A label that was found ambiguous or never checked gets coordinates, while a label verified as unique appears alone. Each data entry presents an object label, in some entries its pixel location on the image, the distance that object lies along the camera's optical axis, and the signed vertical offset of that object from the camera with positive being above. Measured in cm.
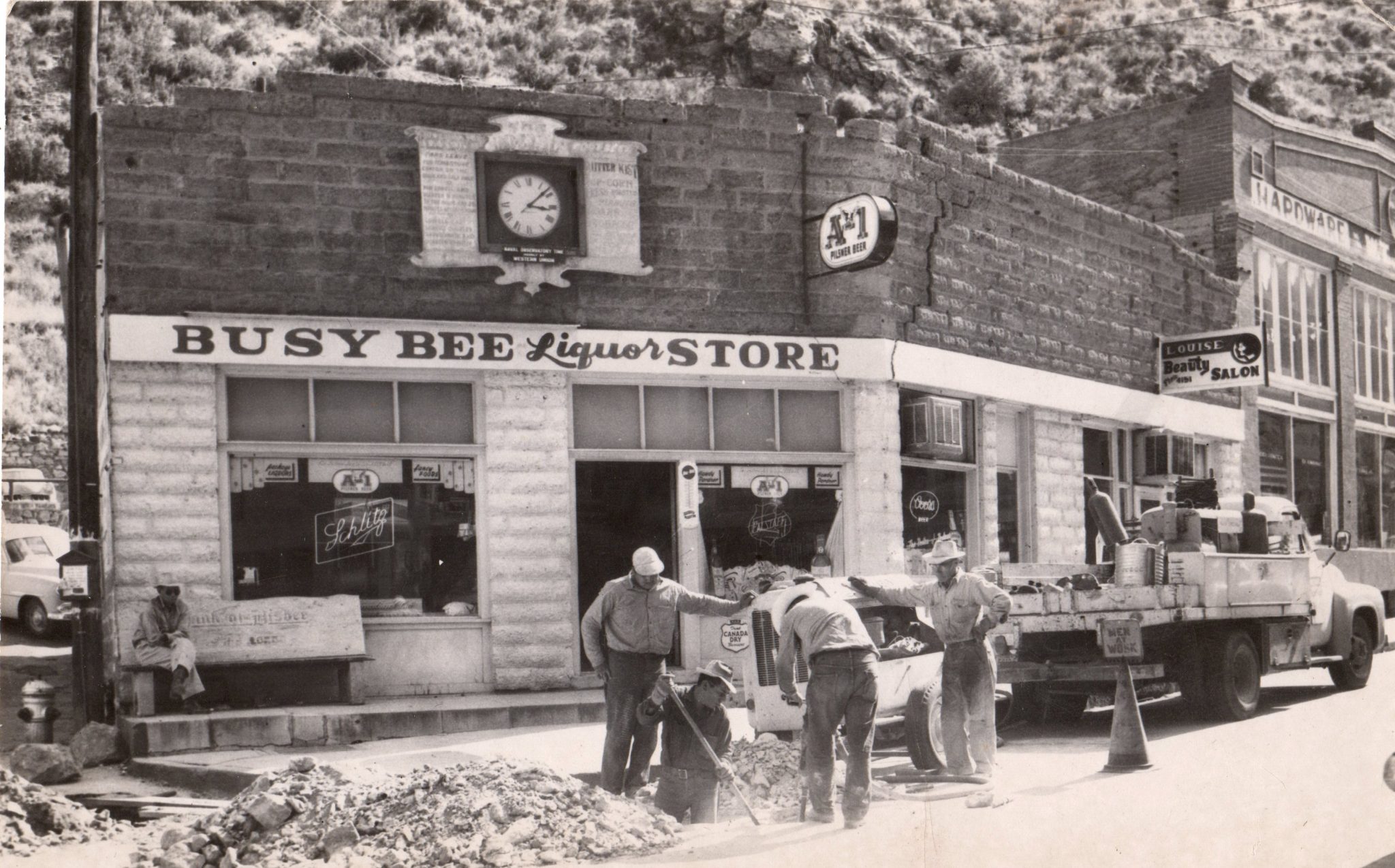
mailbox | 1241 -77
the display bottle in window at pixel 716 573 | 1420 -96
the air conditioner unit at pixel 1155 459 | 1983 +13
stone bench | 1277 -136
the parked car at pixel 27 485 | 1686 +8
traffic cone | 1034 -198
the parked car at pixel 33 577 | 1745 -108
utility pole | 1253 +130
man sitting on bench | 1230 -137
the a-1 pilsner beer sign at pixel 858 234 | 1427 +249
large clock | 1396 +274
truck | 1035 -137
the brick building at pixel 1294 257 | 2169 +333
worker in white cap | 998 -120
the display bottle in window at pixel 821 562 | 1473 -91
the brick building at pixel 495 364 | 1311 +117
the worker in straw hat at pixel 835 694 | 906 -141
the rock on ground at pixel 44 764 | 1093 -213
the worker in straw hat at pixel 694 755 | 938 -185
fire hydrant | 1213 -189
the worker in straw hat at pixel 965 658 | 1020 -136
